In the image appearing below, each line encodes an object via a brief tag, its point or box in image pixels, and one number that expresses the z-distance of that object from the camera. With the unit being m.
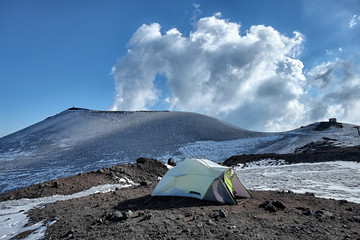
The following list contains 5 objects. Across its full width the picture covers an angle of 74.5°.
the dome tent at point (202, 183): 8.84
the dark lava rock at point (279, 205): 7.76
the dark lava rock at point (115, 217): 6.99
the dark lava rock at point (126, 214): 7.08
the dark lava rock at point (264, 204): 7.98
